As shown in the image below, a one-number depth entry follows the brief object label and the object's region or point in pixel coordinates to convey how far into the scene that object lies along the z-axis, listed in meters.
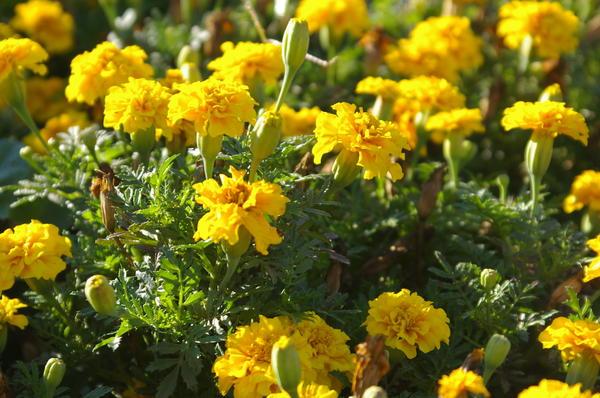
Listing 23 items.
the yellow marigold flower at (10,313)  1.19
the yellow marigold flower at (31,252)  1.18
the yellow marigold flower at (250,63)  1.27
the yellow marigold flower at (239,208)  1.13
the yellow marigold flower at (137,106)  1.20
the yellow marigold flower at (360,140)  1.18
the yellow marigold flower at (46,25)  1.50
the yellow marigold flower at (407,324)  1.17
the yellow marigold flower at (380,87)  1.32
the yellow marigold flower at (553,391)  1.11
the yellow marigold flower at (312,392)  1.12
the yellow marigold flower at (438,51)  1.41
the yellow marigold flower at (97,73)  1.25
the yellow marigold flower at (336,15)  1.42
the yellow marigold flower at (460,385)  1.12
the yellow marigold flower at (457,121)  1.31
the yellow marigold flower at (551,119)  1.24
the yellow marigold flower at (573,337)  1.16
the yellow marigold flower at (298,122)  1.32
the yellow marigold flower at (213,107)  1.17
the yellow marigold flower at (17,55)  1.24
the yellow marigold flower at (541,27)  1.41
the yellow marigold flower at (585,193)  1.30
